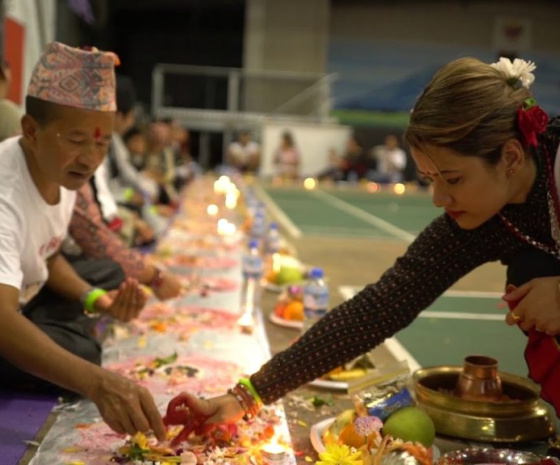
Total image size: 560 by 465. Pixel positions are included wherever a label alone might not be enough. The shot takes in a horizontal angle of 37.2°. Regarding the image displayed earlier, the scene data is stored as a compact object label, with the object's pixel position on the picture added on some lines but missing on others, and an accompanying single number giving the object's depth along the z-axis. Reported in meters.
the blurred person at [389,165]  17.28
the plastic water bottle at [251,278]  4.07
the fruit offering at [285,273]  4.39
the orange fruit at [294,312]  3.63
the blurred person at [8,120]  3.32
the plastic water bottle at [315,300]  3.33
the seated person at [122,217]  3.67
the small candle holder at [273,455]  2.09
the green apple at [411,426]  2.00
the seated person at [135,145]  8.30
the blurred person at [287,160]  17.39
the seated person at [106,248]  3.20
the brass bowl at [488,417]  2.28
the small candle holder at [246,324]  3.45
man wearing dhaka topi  2.05
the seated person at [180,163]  11.30
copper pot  2.41
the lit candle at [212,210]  7.64
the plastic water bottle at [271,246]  5.00
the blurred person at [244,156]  18.20
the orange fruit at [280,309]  3.72
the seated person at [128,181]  5.75
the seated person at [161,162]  8.57
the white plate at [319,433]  2.16
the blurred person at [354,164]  17.62
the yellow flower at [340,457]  1.89
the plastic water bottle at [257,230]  5.79
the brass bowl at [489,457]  1.89
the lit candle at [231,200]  8.35
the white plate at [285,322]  3.57
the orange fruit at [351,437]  2.05
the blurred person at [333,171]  17.50
